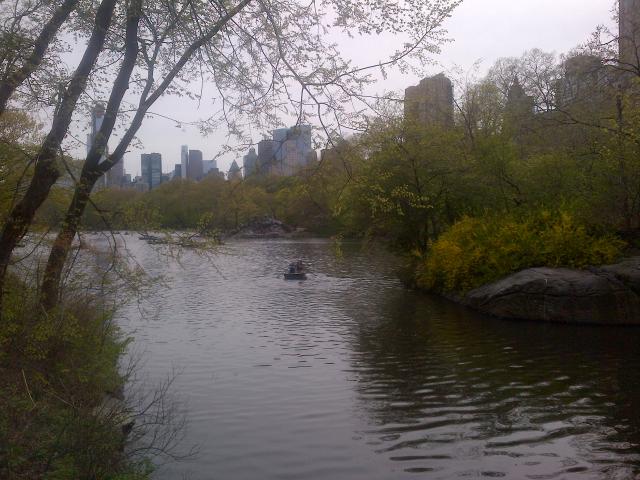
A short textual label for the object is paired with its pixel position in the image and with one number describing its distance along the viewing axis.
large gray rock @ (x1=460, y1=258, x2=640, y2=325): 17.91
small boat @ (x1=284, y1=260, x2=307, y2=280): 28.75
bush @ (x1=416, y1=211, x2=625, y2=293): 19.77
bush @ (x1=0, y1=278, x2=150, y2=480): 5.74
